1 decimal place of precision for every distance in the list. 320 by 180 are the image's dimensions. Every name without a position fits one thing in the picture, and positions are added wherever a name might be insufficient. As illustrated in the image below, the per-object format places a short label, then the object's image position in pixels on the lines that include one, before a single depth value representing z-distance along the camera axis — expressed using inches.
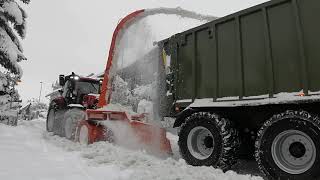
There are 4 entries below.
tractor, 469.5
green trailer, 188.9
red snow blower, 309.9
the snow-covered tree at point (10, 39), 622.2
